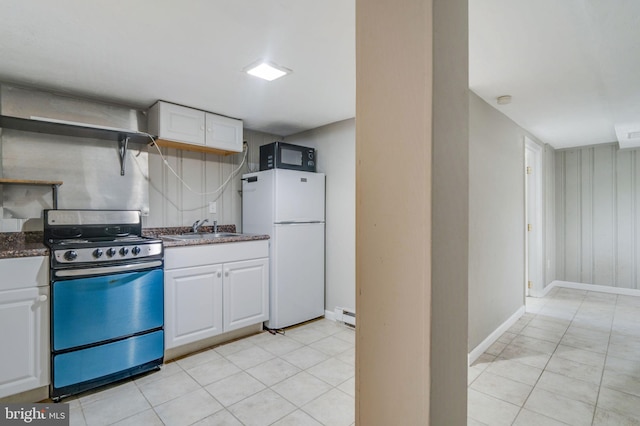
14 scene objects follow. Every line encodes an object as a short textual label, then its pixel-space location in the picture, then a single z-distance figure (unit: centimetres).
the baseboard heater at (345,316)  333
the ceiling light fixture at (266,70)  208
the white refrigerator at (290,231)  320
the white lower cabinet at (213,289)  256
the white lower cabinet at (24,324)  187
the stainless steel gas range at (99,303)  202
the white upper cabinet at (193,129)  272
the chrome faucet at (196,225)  323
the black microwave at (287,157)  325
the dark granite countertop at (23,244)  194
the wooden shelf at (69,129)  226
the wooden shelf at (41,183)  221
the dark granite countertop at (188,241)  263
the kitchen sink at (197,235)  299
